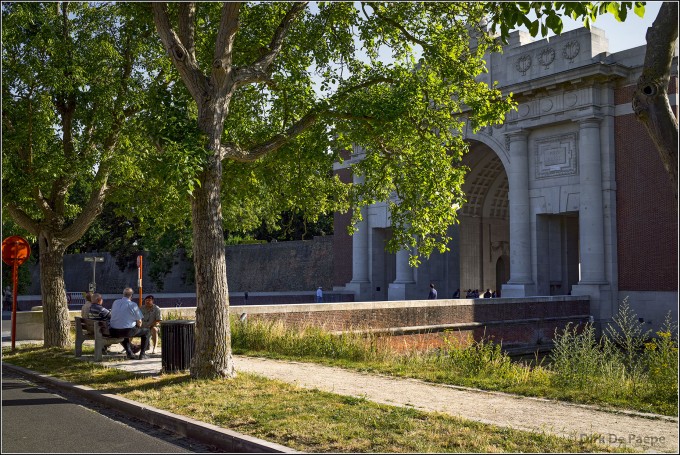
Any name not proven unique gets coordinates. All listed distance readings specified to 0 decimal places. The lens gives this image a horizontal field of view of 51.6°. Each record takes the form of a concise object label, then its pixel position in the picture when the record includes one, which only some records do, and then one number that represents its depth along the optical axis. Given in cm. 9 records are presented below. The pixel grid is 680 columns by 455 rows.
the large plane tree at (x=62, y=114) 1577
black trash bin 1210
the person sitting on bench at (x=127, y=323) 1455
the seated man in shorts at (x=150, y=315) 1595
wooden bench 1428
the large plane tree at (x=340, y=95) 1183
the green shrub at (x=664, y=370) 979
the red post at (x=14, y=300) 1623
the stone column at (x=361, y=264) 4147
